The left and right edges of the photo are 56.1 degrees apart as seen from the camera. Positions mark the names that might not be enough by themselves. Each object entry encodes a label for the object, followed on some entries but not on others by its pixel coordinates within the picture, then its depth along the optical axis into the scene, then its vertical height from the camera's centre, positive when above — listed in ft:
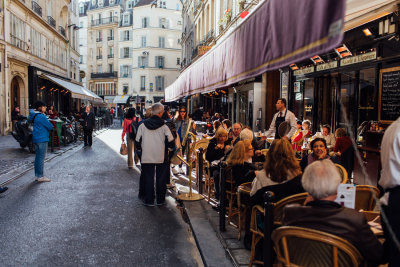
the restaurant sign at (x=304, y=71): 36.06 +4.46
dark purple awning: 7.04 +1.94
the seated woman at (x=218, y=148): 21.30 -1.89
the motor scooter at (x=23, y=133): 44.45 -2.28
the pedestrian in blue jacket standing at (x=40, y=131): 27.66 -1.26
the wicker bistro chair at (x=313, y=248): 7.70 -2.85
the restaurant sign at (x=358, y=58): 26.50 +4.29
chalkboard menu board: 23.77 +1.37
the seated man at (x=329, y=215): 8.07 -2.22
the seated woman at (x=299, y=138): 31.01 -1.89
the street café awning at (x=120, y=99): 191.83 +7.92
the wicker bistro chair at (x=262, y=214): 10.69 -3.12
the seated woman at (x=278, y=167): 12.66 -1.76
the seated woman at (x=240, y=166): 16.70 -2.29
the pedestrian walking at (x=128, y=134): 35.23 -1.88
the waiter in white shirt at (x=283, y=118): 24.74 -0.19
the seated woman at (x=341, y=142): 25.04 -1.78
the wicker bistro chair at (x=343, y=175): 14.02 -2.25
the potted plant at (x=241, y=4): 47.78 +14.46
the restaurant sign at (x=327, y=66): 31.76 +4.35
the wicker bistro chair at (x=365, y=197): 11.59 -2.55
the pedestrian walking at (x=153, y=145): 21.52 -1.75
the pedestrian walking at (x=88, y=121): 52.16 -0.96
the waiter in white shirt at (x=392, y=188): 8.41 -1.68
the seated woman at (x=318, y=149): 17.81 -1.64
